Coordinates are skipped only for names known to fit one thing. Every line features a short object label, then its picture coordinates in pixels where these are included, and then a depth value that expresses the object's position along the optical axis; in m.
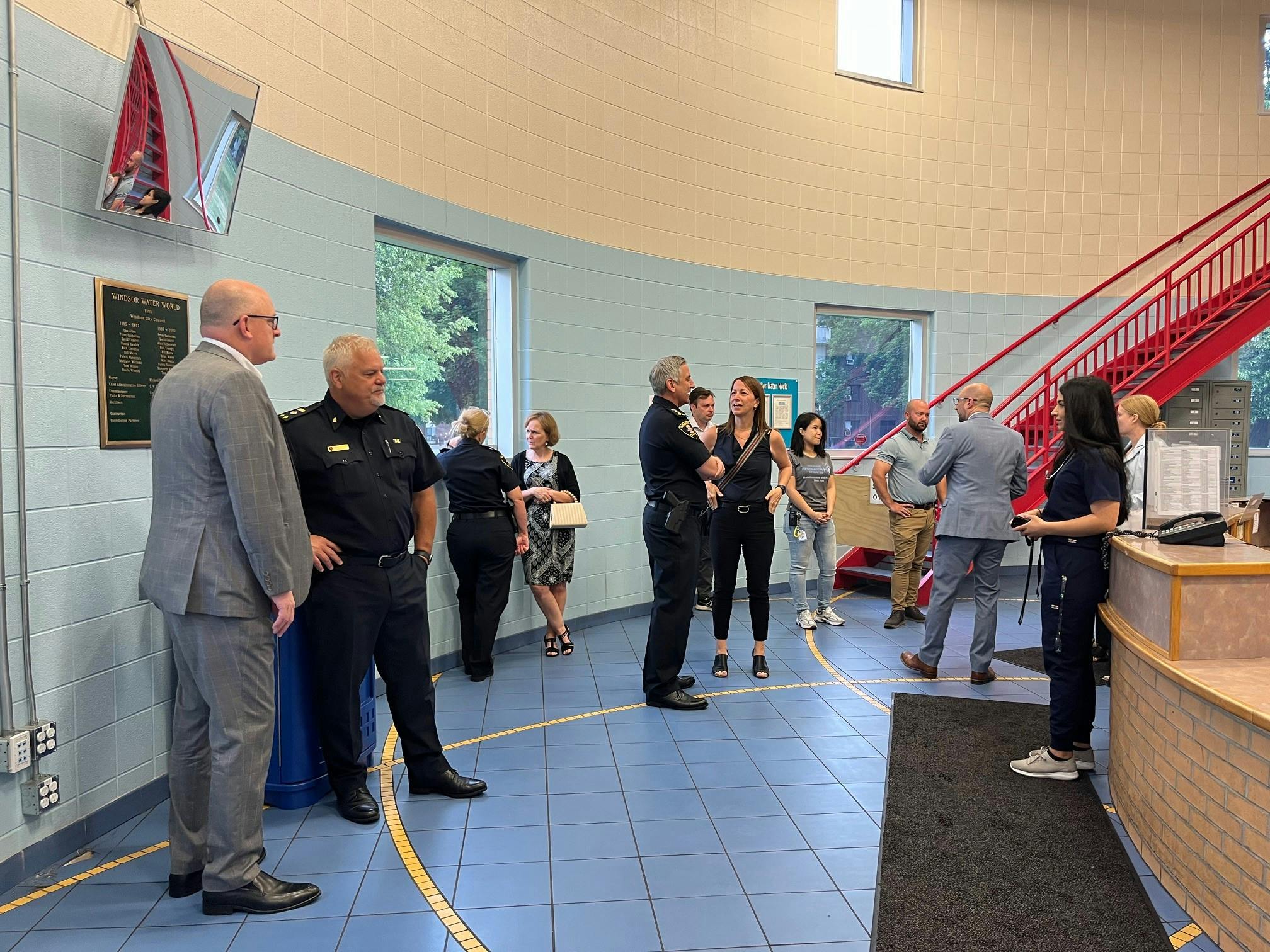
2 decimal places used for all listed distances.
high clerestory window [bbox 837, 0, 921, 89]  8.73
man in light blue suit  5.27
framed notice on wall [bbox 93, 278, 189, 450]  3.38
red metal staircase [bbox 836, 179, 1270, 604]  8.09
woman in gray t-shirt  6.93
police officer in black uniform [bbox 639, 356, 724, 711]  4.73
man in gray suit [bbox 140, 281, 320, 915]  2.71
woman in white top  4.80
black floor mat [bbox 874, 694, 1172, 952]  2.72
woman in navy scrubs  3.76
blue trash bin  3.58
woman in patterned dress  6.05
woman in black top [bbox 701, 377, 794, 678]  5.36
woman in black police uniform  5.48
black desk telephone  3.48
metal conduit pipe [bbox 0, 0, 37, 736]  2.93
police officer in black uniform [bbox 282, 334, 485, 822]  3.41
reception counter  2.51
